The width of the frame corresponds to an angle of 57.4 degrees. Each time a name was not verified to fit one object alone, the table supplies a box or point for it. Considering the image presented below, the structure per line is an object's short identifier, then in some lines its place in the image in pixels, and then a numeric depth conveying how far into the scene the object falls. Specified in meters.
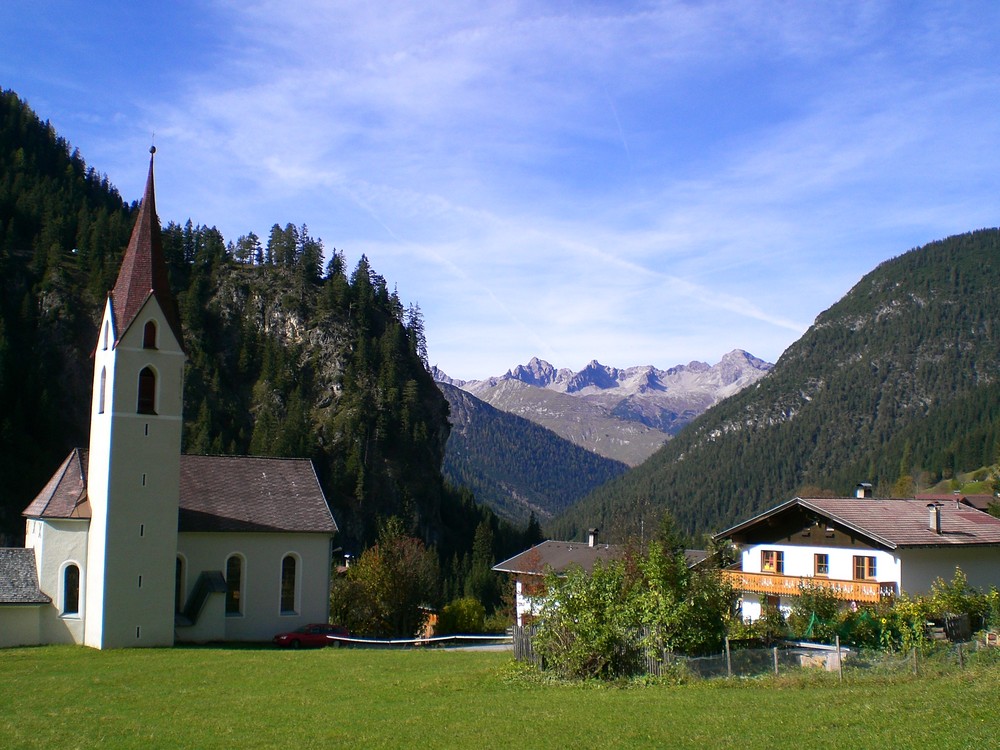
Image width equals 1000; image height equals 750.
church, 36.78
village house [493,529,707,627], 56.12
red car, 40.25
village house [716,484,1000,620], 39.69
